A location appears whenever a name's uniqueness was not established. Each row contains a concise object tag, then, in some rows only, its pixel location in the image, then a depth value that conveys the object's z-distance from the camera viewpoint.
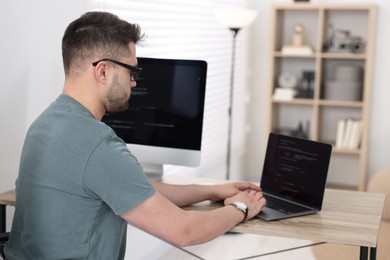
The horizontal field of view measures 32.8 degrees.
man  1.72
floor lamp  4.32
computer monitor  2.69
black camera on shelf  5.41
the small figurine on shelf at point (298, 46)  5.38
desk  1.97
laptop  2.26
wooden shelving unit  5.31
